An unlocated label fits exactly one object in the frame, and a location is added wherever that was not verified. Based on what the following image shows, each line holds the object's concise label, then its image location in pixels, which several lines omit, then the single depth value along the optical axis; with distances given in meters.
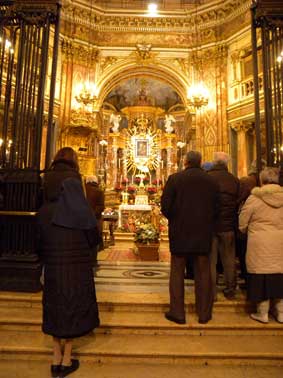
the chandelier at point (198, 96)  10.98
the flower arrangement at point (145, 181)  14.59
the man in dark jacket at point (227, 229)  3.45
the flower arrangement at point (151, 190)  11.70
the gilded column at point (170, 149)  17.56
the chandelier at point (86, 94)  11.09
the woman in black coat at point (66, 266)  2.27
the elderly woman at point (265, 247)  3.01
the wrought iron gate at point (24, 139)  3.72
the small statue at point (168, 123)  17.97
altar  9.95
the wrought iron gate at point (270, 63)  3.89
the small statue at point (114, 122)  17.55
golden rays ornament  17.33
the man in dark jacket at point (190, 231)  3.00
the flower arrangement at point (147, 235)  6.16
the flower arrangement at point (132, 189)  12.05
